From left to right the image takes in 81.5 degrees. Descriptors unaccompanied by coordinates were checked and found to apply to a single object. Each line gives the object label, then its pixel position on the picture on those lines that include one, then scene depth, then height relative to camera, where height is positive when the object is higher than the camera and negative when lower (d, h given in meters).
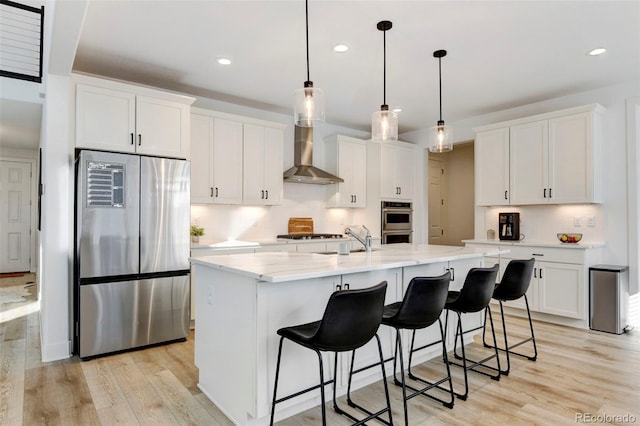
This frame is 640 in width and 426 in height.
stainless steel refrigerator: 3.25 -0.31
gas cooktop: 5.07 -0.26
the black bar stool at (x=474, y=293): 2.62 -0.54
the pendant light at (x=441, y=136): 3.49 +0.77
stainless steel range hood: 5.37 +0.88
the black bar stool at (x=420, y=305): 2.22 -0.53
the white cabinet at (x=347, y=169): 5.81 +0.79
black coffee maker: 5.09 -0.12
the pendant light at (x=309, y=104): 2.63 +0.82
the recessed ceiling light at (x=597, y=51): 3.44 +1.56
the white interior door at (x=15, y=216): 7.45 +0.06
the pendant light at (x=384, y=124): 3.12 +0.80
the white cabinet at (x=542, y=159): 4.33 +0.74
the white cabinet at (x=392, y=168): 6.04 +0.83
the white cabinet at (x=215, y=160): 4.33 +0.71
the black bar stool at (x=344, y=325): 1.84 -0.55
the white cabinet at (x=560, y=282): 4.20 -0.76
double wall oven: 6.09 -0.07
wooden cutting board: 5.59 -0.10
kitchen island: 2.11 -0.62
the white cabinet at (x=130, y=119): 3.34 +0.96
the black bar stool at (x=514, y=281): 3.07 -0.53
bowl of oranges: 4.50 -0.25
